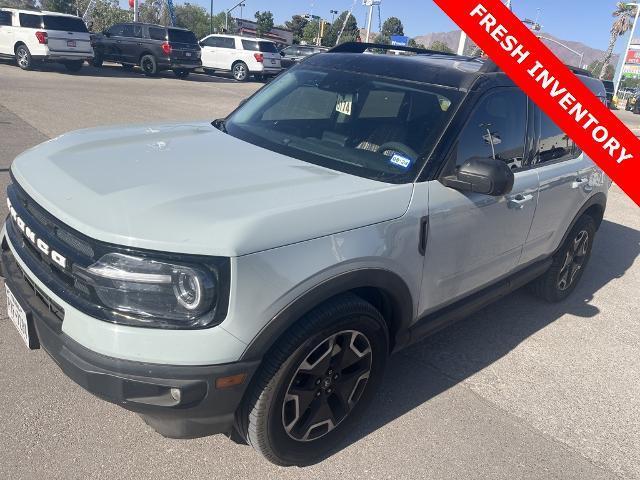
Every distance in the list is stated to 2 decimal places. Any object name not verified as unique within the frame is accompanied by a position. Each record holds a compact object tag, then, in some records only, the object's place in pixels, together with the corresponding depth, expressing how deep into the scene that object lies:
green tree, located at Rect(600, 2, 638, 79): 67.12
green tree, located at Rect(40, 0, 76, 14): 57.80
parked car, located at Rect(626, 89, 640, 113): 36.66
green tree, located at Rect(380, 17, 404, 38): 109.44
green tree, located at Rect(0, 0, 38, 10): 64.57
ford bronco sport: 2.00
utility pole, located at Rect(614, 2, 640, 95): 46.04
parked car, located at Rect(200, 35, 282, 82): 23.98
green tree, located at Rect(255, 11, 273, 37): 80.44
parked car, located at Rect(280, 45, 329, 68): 29.00
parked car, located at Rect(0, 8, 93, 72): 17.77
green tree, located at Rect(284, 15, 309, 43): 90.69
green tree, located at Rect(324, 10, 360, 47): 84.32
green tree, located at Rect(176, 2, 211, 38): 68.38
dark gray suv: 20.95
